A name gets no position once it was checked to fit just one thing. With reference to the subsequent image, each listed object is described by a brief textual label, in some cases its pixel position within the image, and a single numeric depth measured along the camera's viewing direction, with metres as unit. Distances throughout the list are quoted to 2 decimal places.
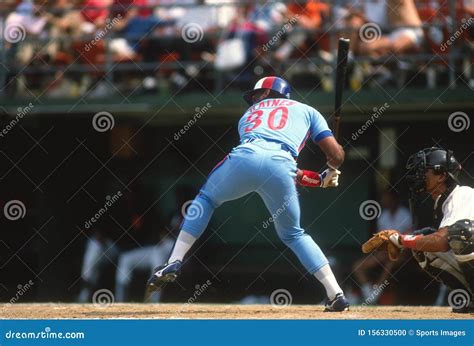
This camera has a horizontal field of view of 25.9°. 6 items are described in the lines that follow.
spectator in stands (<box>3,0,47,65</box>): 12.51
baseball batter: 7.65
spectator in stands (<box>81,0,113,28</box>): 12.49
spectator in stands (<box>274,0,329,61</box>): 11.81
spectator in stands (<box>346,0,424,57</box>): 11.55
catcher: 7.56
